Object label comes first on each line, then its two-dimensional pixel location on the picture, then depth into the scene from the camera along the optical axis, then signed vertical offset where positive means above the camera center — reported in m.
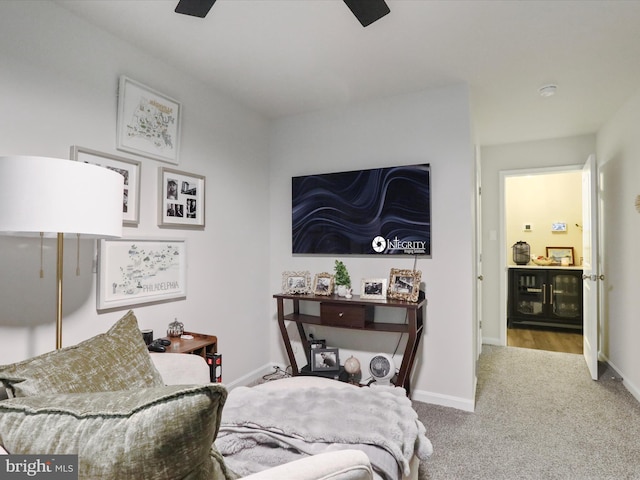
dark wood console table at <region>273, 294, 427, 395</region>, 2.57 -0.56
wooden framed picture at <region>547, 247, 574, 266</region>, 5.26 -0.10
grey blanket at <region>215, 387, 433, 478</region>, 1.18 -0.65
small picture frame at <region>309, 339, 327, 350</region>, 3.04 -0.82
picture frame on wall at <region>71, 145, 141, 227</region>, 2.01 +0.43
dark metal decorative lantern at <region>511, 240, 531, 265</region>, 5.30 -0.08
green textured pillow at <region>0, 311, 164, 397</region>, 0.96 -0.36
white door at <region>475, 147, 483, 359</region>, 3.28 +0.13
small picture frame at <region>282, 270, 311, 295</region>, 3.07 -0.31
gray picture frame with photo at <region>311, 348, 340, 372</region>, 2.91 -0.91
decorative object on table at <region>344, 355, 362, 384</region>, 2.87 -0.97
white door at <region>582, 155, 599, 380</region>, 3.11 -0.13
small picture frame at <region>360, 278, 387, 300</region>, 2.80 -0.33
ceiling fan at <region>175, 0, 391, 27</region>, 1.47 +1.00
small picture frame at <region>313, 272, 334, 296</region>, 2.98 -0.31
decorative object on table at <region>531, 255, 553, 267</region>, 5.31 -0.18
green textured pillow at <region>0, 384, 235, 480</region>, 0.58 -0.31
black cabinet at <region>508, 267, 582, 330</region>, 4.88 -0.69
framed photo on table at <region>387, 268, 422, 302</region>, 2.69 -0.28
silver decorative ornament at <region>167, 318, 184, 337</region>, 2.31 -0.54
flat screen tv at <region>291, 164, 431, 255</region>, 2.84 +0.30
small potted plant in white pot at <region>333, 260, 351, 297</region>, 2.93 -0.26
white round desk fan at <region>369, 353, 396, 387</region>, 2.75 -0.94
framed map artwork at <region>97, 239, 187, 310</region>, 2.06 -0.16
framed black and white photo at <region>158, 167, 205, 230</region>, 2.40 +0.33
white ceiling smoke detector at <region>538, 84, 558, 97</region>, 2.77 +1.23
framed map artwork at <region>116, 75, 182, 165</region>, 2.14 +0.79
